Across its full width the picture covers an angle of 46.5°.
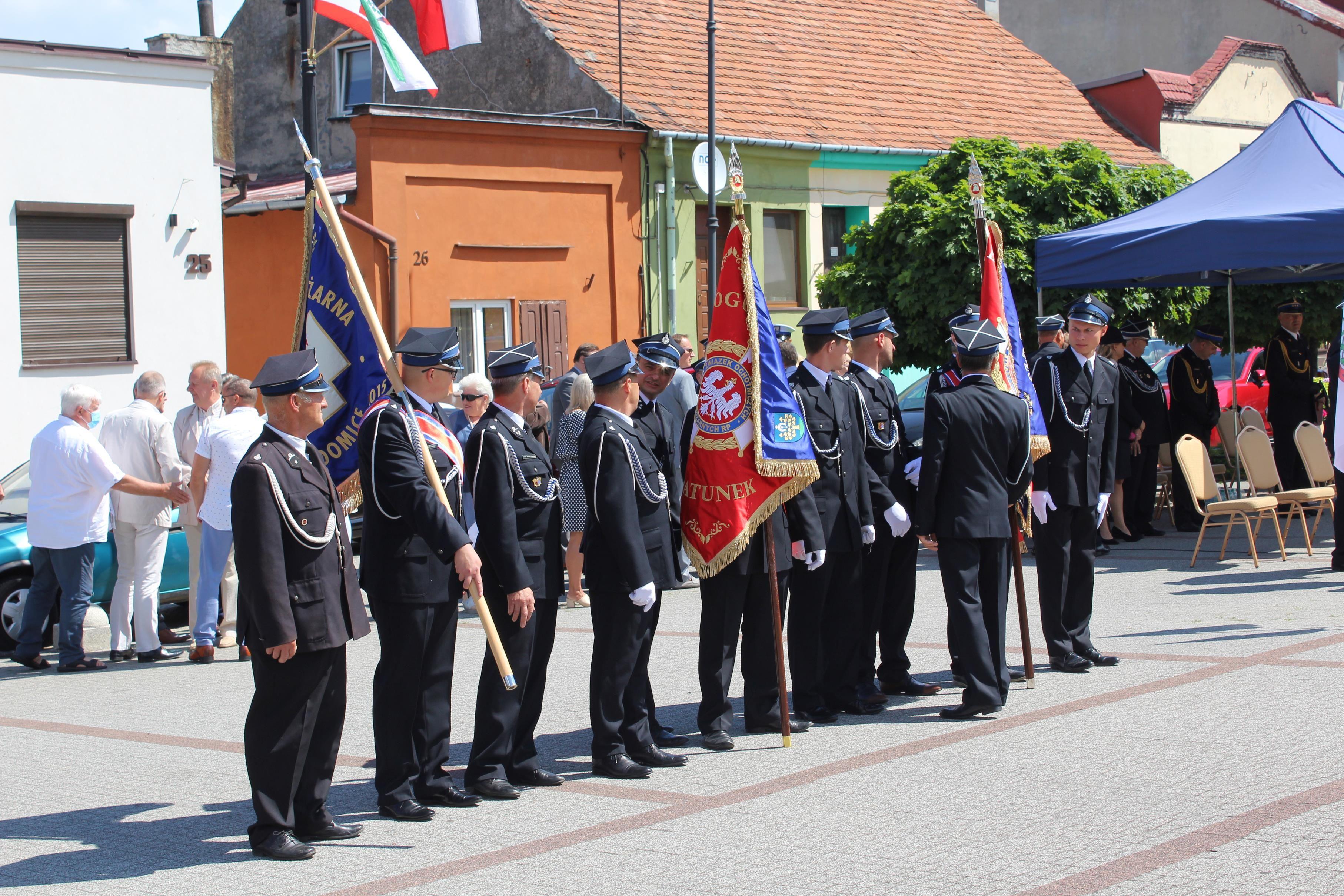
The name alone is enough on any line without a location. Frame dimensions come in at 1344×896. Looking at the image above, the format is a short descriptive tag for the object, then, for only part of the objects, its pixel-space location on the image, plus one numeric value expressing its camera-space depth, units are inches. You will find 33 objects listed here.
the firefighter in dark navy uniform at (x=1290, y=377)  617.0
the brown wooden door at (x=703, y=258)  913.5
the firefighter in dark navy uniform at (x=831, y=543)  310.8
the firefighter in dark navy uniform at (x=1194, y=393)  618.8
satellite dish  862.5
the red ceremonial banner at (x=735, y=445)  292.4
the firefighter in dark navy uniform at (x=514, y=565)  253.8
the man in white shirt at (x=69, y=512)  394.3
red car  848.9
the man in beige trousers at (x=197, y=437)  412.2
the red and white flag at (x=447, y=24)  649.6
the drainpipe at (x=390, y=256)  736.3
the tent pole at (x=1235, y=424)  619.8
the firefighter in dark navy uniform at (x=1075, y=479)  346.3
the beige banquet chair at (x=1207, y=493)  494.0
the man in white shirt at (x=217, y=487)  397.7
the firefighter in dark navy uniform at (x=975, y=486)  308.8
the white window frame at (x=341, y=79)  1019.3
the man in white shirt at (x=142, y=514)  407.5
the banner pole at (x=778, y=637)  285.0
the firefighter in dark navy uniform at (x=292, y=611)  225.0
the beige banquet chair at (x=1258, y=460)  533.0
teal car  425.1
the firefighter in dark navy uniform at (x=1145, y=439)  603.2
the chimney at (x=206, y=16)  1077.8
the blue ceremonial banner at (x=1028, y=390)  337.1
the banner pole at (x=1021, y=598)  324.8
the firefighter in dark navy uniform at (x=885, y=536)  327.3
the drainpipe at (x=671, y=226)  889.5
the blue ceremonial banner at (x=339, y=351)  273.6
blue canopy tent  503.2
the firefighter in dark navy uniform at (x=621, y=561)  267.3
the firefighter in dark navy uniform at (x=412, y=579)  238.8
